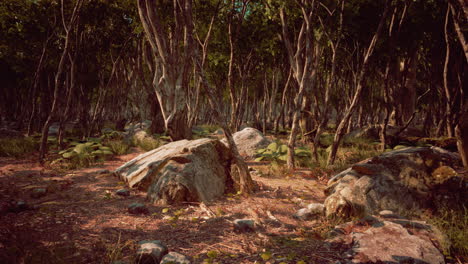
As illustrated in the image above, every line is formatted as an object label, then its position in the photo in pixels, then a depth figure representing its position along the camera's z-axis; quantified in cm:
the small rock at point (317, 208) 327
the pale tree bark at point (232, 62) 836
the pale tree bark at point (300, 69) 563
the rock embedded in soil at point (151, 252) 209
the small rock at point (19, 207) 321
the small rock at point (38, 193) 389
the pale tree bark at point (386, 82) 625
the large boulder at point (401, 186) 317
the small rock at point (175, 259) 207
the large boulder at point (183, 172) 366
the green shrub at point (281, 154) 652
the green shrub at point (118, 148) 780
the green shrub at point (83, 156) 619
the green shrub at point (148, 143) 840
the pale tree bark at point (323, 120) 612
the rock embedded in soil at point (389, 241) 204
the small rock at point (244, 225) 281
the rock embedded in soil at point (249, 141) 817
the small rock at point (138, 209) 328
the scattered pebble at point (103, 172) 539
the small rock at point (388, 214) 292
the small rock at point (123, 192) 396
